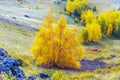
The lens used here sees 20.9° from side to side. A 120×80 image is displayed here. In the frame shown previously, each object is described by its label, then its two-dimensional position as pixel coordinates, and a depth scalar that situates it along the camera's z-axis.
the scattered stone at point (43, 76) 37.50
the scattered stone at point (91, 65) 68.80
